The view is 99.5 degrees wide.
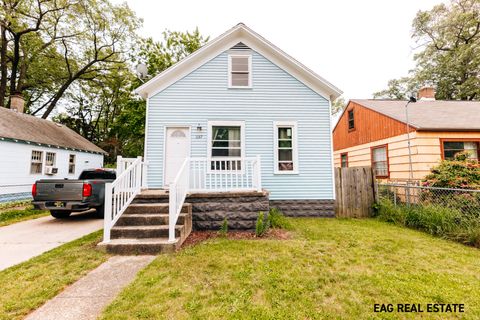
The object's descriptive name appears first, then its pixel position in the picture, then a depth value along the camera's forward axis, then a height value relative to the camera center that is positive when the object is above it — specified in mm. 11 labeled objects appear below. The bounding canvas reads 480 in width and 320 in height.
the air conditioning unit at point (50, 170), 10850 +276
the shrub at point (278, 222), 5520 -1343
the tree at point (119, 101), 13969 +8054
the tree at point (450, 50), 17609 +11648
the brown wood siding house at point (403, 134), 8180 +1753
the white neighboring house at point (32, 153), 8875 +1166
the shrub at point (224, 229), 4943 -1363
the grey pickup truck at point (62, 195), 6219 -608
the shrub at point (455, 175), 6117 -90
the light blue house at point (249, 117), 6977 +1989
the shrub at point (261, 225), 4777 -1249
